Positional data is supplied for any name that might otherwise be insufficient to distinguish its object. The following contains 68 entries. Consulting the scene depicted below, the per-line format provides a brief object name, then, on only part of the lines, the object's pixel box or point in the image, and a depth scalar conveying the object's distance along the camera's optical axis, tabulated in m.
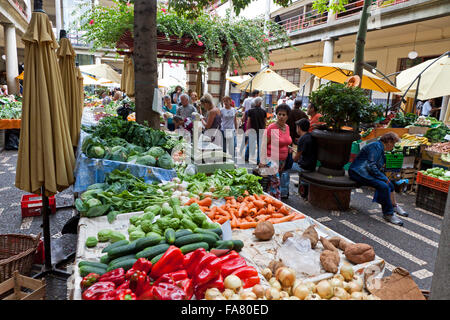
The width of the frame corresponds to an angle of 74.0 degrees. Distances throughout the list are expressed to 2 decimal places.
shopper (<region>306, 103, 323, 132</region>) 6.10
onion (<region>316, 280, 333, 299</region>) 1.98
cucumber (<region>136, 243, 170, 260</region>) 2.15
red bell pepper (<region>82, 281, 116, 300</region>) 1.74
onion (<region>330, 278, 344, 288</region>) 2.07
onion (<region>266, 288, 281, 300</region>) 1.92
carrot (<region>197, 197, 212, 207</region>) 3.55
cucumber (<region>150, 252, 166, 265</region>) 2.07
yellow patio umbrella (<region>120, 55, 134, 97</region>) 9.44
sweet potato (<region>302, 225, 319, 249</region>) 2.60
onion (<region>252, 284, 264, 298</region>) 1.93
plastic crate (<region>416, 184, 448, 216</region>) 5.34
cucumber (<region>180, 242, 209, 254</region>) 2.26
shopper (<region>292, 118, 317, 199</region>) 5.52
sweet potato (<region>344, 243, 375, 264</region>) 2.40
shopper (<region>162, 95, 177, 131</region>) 7.70
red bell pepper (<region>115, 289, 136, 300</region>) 1.69
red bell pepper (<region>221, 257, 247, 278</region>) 2.10
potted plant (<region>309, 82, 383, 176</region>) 5.02
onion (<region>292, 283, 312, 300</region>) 1.95
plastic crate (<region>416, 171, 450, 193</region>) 5.20
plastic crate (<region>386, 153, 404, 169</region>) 6.31
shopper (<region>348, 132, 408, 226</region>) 4.91
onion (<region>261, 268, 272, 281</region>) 2.18
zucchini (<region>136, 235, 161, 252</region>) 2.25
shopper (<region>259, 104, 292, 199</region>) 5.03
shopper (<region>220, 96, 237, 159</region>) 7.48
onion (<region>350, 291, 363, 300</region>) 1.95
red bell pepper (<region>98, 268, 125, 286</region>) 1.90
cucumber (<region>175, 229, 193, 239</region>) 2.44
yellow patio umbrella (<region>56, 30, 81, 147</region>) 3.86
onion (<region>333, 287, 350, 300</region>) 1.98
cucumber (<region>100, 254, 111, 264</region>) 2.19
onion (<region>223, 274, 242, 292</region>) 1.96
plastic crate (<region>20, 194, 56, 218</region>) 4.55
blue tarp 3.64
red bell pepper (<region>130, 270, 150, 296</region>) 1.82
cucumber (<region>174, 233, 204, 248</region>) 2.33
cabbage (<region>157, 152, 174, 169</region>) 4.11
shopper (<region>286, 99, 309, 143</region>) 7.57
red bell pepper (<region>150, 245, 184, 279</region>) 1.99
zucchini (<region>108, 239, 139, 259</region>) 2.17
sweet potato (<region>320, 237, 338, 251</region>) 2.55
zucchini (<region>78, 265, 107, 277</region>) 2.00
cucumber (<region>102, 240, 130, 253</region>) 2.28
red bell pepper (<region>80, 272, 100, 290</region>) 1.88
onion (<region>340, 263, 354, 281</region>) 2.19
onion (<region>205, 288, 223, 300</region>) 1.83
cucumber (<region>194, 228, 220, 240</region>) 2.50
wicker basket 2.95
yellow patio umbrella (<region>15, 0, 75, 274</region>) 2.75
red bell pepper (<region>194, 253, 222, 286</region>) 1.93
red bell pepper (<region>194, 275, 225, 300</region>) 1.93
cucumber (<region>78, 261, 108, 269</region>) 2.08
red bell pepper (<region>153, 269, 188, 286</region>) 1.86
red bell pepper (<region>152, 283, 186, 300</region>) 1.69
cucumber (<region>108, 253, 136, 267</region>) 2.09
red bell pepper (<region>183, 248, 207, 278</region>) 2.05
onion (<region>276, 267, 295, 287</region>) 2.05
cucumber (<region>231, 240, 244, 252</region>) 2.50
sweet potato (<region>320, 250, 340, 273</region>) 2.27
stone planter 5.14
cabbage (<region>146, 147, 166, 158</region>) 4.21
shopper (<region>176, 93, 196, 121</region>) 7.14
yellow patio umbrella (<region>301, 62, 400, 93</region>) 7.29
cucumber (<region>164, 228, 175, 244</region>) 2.33
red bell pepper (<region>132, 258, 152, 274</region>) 1.97
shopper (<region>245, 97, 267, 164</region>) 7.62
